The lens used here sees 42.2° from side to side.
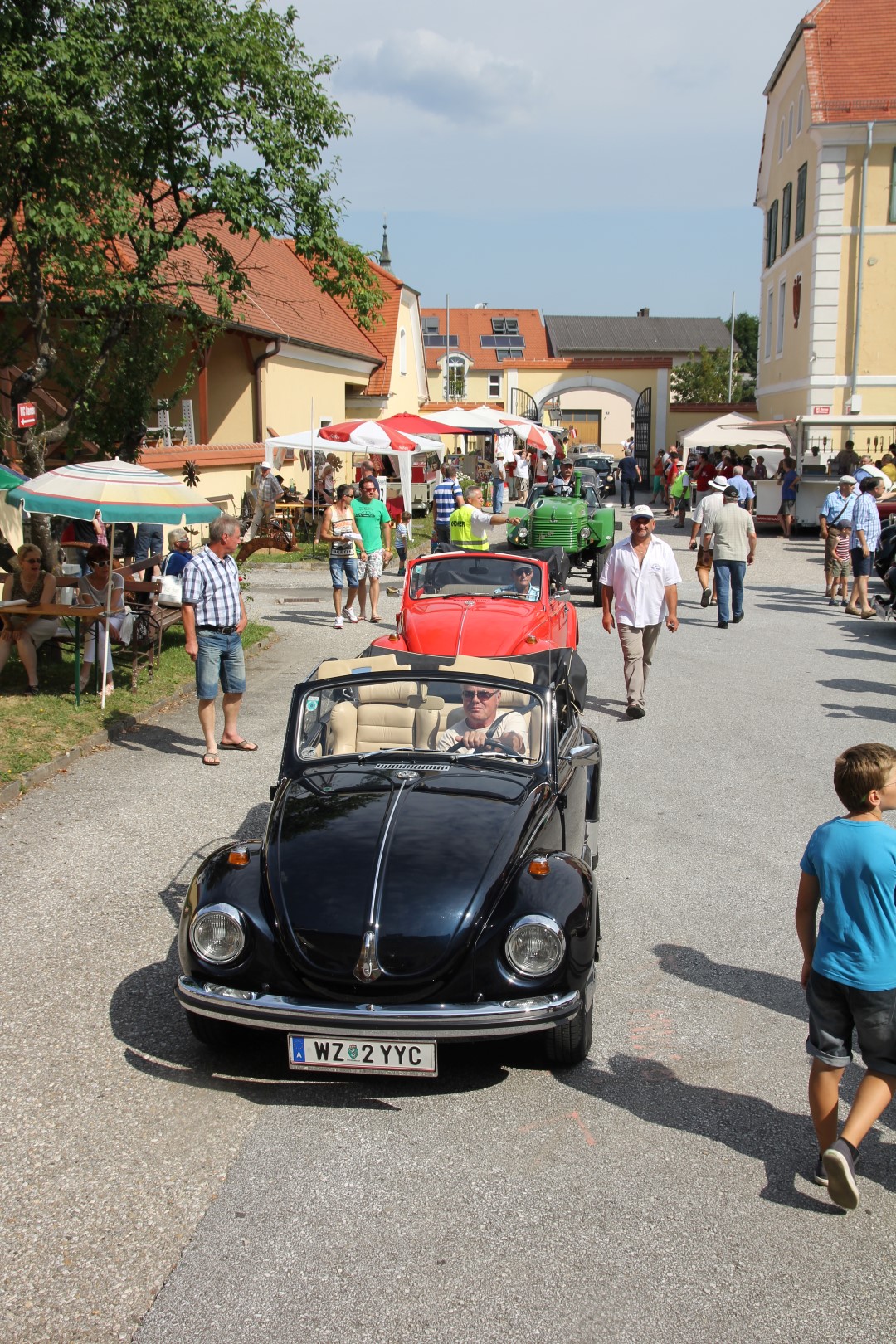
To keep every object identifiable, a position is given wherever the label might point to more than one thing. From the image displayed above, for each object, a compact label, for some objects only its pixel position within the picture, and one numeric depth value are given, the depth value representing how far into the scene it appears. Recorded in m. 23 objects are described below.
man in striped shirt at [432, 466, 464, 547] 20.83
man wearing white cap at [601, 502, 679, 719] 10.25
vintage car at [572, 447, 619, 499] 42.53
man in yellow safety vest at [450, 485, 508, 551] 16.69
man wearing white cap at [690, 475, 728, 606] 15.56
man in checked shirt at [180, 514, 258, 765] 8.66
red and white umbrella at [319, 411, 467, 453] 22.61
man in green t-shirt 14.97
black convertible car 4.08
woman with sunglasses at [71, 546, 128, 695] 10.62
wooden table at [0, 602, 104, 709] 9.90
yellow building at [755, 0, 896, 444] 29.98
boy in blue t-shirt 3.57
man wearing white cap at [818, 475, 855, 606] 16.17
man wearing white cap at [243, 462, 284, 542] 23.88
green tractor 19.41
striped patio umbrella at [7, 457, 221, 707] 9.55
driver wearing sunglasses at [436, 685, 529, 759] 5.54
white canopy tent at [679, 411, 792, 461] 31.03
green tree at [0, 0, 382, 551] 10.48
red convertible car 10.06
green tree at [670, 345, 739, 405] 66.44
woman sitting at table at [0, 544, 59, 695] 10.43
